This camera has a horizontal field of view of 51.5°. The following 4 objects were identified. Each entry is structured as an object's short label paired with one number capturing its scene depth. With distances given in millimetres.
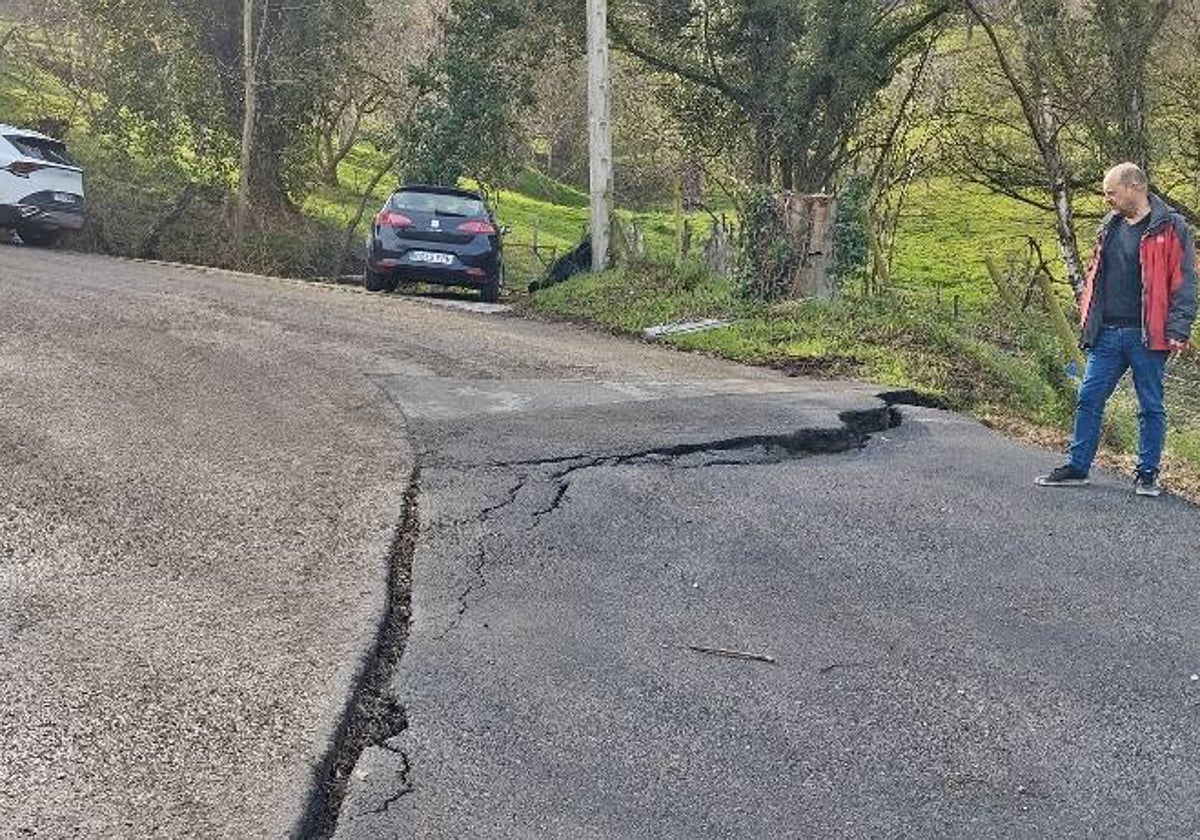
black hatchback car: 16000
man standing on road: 6832
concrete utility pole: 16906
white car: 18156
